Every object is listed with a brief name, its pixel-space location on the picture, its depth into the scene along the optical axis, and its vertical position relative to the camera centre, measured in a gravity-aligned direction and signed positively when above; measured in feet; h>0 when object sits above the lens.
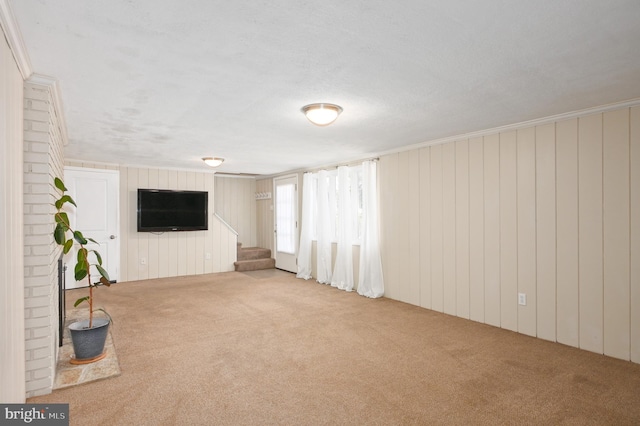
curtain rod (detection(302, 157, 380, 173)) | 18.91 +2.99
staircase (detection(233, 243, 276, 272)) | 26.94 -3.56
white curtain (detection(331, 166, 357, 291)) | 20.06 -1.23
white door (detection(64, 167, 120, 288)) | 20.65 +0.20
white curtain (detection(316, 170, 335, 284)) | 21.84 -0.76
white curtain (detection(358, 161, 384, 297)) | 18.37 -1.46
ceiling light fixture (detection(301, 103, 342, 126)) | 10.44 +3.06
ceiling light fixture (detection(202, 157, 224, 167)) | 19.86 +3.10
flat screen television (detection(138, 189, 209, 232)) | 23.11 +0.34
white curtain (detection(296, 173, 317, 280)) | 23.56 -0.49
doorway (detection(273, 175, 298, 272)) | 25.80 -0.48
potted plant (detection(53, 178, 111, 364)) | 9.66 -3.42
